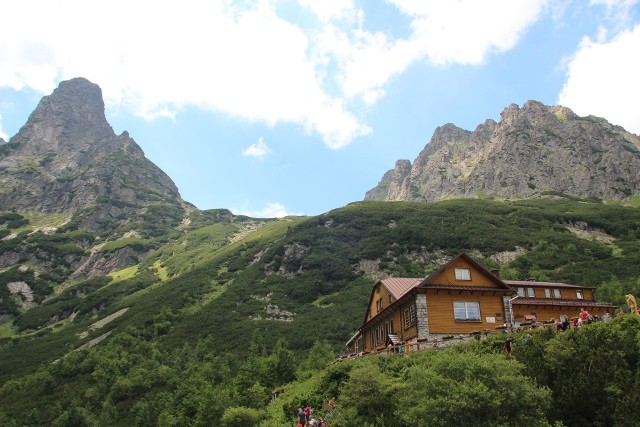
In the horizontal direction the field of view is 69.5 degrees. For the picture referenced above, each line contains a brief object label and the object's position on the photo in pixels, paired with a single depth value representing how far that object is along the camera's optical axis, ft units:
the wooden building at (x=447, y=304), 107.45
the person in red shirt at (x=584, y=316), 70.38
